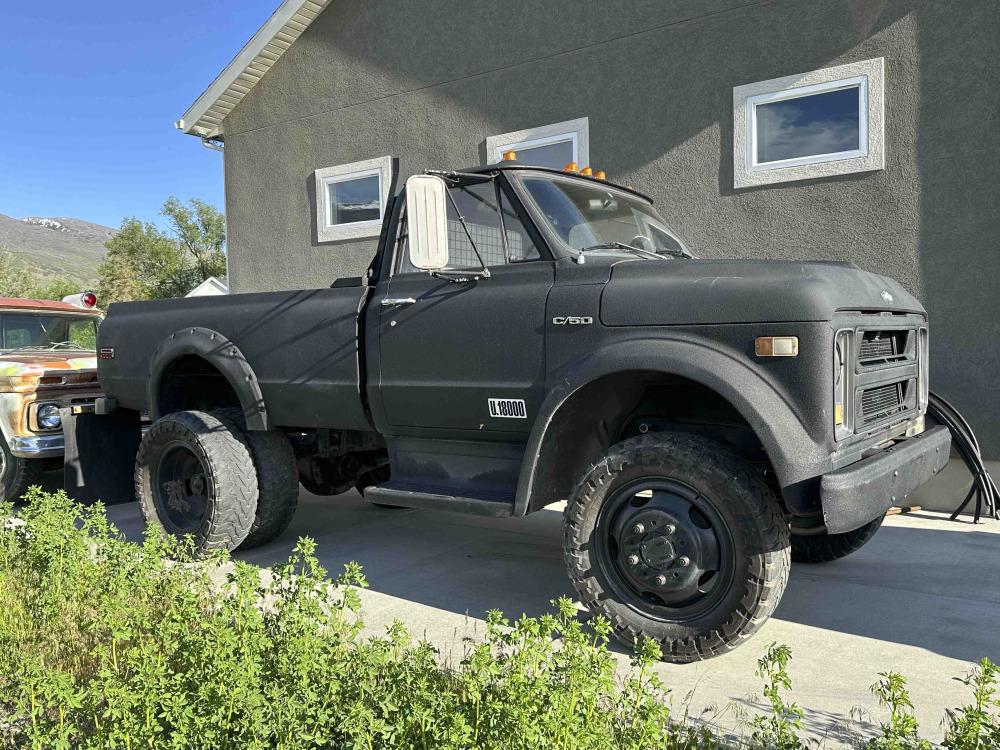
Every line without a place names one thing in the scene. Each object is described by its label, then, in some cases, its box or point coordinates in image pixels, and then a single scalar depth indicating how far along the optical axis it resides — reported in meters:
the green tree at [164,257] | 38.03
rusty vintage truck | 6.67
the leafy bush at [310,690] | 2.24
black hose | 5.50
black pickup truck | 3.20
